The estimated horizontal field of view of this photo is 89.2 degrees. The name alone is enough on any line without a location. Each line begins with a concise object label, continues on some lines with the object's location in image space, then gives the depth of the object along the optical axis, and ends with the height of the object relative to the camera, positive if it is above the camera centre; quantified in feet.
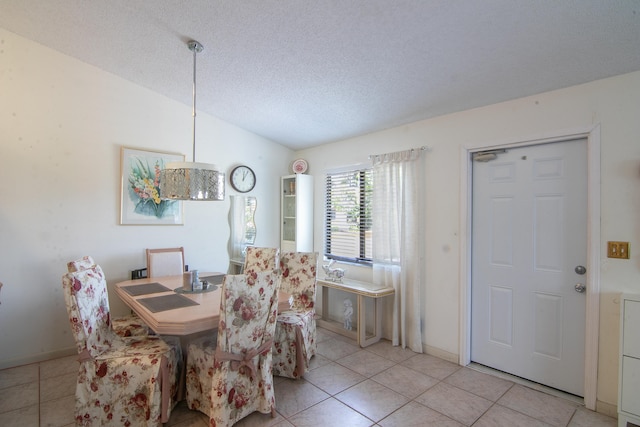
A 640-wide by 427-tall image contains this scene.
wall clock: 14.03 +1.60
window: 13.00 +0.01
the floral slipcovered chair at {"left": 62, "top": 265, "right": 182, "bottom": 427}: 6.54 -3.41
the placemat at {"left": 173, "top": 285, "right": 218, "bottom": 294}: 8.70 -2.07
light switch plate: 7.13 -0.68
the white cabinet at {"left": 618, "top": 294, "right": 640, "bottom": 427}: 6.54 -2.92
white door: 8.05 -1.21
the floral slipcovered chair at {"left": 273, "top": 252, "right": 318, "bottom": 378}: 8.92 -3.05
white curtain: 10.77 -0.66
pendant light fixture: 7.45 +0.77
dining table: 6.41 -2.10
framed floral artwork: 11.39 +0.86
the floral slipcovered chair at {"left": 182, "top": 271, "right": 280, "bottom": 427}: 6.44 -3.06
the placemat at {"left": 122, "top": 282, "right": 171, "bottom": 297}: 8.81 -2.12
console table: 11.09 -3.08
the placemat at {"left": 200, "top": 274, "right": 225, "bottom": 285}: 9.99 -2.08
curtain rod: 10.71 +2.28
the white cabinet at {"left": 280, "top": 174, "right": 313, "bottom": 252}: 14.52 +0.12
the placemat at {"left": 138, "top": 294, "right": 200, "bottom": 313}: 7.31 -2.09
